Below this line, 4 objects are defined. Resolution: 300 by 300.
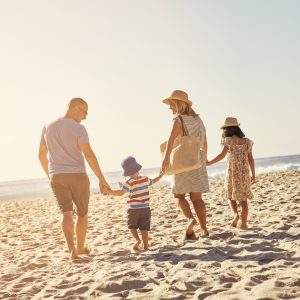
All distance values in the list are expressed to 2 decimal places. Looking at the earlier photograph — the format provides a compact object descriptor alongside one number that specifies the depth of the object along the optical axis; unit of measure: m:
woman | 4.85
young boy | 4.66
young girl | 5.64
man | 4.42
